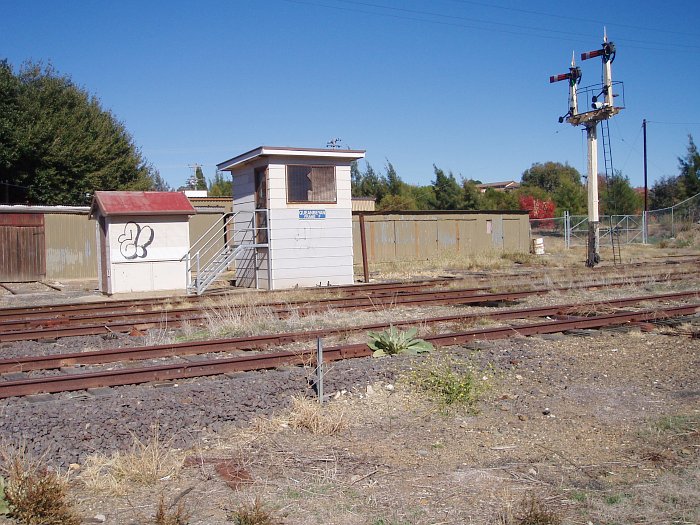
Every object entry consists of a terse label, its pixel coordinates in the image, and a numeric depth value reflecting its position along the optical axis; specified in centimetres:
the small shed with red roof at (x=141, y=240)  1991
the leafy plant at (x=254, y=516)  475
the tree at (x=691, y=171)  6575
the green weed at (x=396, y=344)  1002
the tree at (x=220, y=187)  7975
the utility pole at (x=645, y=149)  5994
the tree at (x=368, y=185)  7244
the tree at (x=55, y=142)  4325
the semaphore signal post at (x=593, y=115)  2855
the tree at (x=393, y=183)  7294
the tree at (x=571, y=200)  7531
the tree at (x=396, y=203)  6606
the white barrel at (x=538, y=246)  3916
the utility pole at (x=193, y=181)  6866
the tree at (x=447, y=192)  6888
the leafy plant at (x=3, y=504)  500
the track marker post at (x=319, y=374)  778
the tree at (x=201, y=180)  8617
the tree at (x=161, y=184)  7610
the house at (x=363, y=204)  4912
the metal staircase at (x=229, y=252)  2019
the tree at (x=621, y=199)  6706
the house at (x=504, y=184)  11955
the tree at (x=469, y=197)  6925
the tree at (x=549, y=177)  9756
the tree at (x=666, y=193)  6962
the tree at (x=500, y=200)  7182
